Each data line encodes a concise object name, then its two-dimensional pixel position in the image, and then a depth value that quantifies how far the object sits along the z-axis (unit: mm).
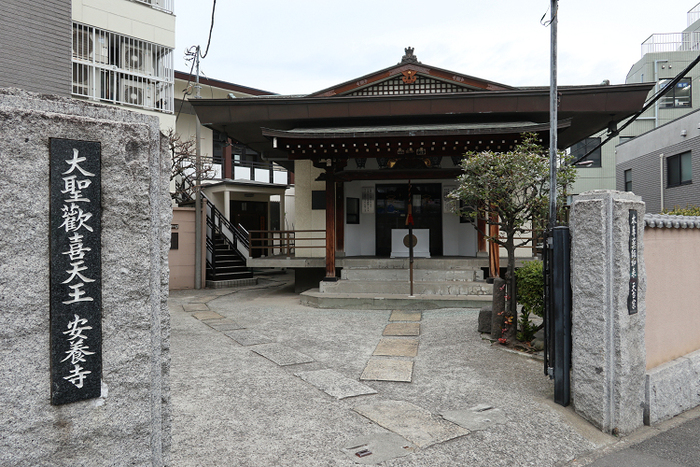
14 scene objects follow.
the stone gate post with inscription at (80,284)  2086
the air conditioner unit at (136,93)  14435
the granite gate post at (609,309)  4055
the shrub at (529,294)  6316
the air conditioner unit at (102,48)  13859
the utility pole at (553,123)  6660
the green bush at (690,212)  9609
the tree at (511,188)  6531
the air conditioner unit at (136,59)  14594
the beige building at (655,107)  26562
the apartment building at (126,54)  13544
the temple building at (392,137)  11320
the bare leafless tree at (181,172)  16719
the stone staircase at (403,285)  10131
